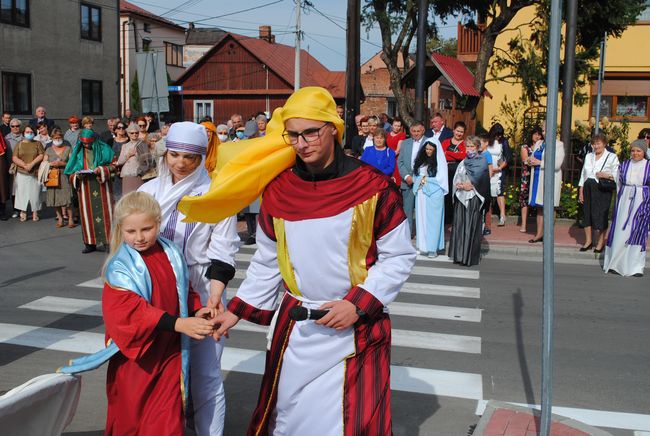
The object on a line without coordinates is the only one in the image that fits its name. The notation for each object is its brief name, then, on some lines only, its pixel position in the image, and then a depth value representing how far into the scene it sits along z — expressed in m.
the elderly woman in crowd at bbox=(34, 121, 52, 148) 15.60
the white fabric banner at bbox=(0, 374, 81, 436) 2.99
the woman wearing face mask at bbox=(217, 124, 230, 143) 13.90
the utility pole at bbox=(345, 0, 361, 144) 15.39
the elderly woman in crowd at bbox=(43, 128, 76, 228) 13.69
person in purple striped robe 10.21
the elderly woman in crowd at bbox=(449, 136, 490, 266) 10.97
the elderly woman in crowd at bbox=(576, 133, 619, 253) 11.34
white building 57.84
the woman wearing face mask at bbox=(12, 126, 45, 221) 14.42
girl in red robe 3.52
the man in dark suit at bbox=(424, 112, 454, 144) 13.52
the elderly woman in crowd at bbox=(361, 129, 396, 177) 11.87
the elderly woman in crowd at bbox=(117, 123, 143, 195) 11.48
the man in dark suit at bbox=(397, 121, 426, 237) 11.78
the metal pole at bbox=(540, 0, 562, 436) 3.74
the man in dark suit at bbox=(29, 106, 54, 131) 16.88
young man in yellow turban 3.21
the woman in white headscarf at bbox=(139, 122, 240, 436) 3.99
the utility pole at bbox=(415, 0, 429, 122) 14.24
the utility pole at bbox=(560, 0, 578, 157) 13.62
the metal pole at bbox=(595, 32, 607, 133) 14.62
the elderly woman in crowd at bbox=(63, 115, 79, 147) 15.49
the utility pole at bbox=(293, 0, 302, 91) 36.72
